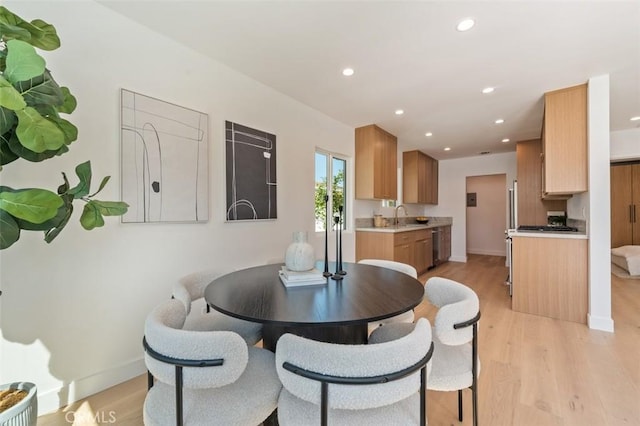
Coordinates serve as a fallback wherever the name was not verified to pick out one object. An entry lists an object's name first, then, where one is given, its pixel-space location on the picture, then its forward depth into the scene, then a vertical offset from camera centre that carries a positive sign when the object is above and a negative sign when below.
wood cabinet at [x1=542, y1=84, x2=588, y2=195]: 2.83 +0.78
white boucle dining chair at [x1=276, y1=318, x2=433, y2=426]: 0.78 -0.48
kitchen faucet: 5.56 -0.08
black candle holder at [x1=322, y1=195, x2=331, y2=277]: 1.65 -0.37
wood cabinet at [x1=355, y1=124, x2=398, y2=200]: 4.20 +0.81
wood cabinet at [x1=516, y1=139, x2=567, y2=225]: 4.88 +0.49
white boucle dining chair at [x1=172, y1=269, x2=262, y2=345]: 1.48 -0.62
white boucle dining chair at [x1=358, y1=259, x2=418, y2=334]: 1.80 -0.41
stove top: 3.26 -0.20
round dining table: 1.02 -0.39
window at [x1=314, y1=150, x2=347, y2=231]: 3.62 +0.43
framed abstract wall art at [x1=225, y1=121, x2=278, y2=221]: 2.50 +0.40
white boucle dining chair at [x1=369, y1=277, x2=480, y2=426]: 1.11 -0.62
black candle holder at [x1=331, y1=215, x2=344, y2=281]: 1.61 -0.35
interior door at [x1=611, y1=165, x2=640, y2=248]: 5.57 +0.16
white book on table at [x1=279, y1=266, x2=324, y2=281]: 1.45 -0.34
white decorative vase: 1.56 -0.25
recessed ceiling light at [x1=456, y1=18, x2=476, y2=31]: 1.87 +1.34
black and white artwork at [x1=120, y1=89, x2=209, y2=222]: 1.87 +0.41
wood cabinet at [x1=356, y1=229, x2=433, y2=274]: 4.09 -0.53
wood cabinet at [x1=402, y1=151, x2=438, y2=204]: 5.73 +0.78
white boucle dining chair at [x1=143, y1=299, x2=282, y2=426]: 0.86 -0.55
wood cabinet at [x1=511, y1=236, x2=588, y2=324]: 2.85 -0.72
